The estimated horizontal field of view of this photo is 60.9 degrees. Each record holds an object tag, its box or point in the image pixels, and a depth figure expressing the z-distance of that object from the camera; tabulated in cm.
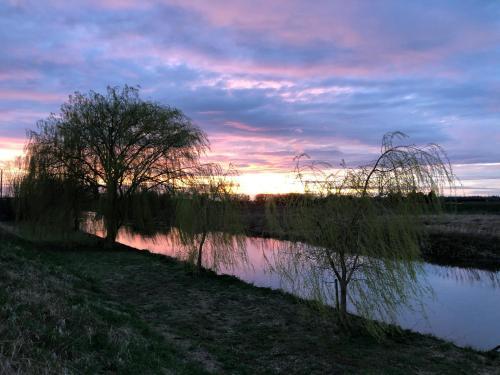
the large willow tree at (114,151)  2005
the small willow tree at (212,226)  1453
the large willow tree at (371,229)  752
